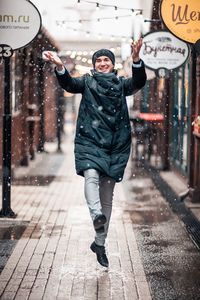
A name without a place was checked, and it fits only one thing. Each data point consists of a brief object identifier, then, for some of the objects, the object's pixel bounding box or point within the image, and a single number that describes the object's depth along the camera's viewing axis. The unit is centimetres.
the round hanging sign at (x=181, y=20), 718
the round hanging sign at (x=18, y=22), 738
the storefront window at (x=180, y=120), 1153
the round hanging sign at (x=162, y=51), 1001
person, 516
